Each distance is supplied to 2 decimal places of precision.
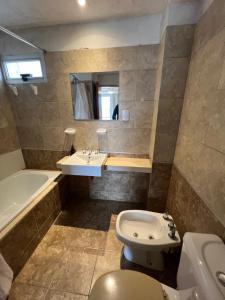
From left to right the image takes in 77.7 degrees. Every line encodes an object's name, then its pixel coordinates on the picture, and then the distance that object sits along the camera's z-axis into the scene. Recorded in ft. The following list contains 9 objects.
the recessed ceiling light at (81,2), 4.19
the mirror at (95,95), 5.71
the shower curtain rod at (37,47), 4.42
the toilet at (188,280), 1.80
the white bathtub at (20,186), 6.17
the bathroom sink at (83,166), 5.11
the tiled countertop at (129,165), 5.38
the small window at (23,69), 5.92
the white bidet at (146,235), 3.64
